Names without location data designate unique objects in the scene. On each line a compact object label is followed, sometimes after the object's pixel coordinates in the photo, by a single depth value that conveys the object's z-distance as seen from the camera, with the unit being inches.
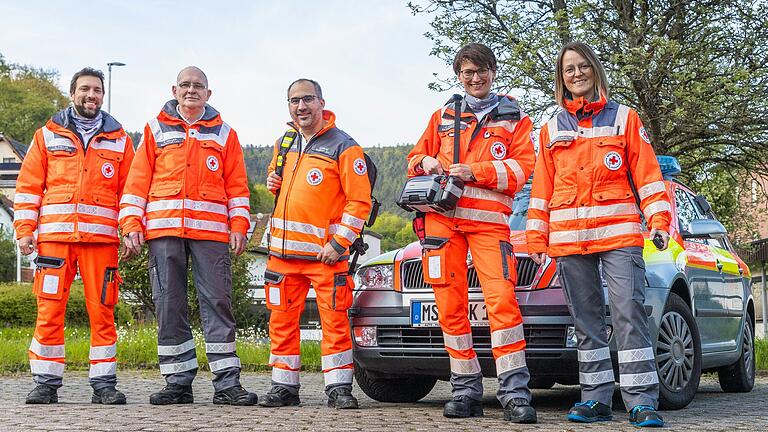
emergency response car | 235.0
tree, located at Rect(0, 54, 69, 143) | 2775.6
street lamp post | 1480.1
